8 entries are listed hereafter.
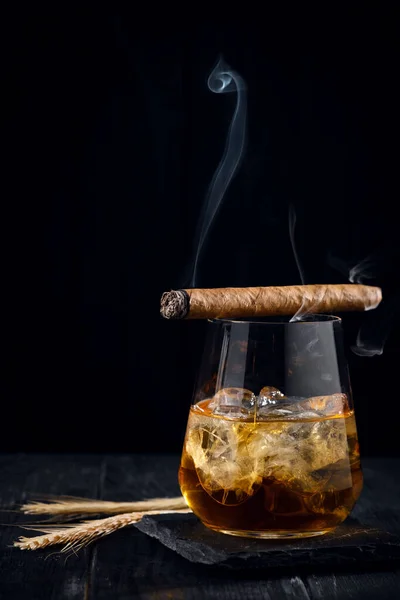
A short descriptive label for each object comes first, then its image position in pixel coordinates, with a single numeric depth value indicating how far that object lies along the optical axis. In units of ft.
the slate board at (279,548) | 1.98
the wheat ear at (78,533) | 2.13
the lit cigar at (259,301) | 2.07
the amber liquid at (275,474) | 2.00
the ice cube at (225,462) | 2.01
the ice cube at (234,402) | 2.02
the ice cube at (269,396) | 2.01
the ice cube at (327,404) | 2.03
